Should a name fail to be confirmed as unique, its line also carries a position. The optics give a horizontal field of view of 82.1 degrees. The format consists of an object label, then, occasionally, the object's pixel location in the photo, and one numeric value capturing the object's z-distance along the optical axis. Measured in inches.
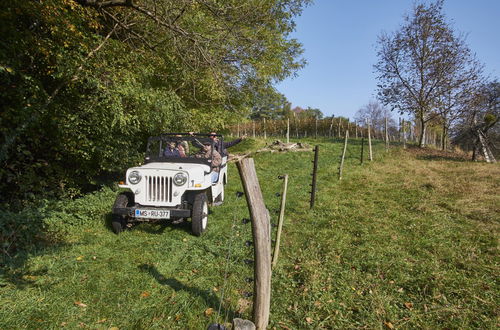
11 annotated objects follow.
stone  86.2
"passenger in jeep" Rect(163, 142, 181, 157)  257.4
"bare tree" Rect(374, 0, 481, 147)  712.4
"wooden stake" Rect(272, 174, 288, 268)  170.6
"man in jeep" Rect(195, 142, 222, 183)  248.6
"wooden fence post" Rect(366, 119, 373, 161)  529.6
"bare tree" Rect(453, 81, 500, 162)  551.5
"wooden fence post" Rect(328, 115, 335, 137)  1075.4
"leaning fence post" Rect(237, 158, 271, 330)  102.8
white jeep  197.2
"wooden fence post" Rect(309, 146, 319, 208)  272.8
